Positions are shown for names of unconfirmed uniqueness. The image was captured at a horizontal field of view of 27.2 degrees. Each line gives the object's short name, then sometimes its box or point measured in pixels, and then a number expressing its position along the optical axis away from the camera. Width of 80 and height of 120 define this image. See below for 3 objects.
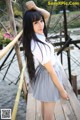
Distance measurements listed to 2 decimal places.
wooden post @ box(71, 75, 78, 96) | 2.53
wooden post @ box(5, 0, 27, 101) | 2.23
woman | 1.07
